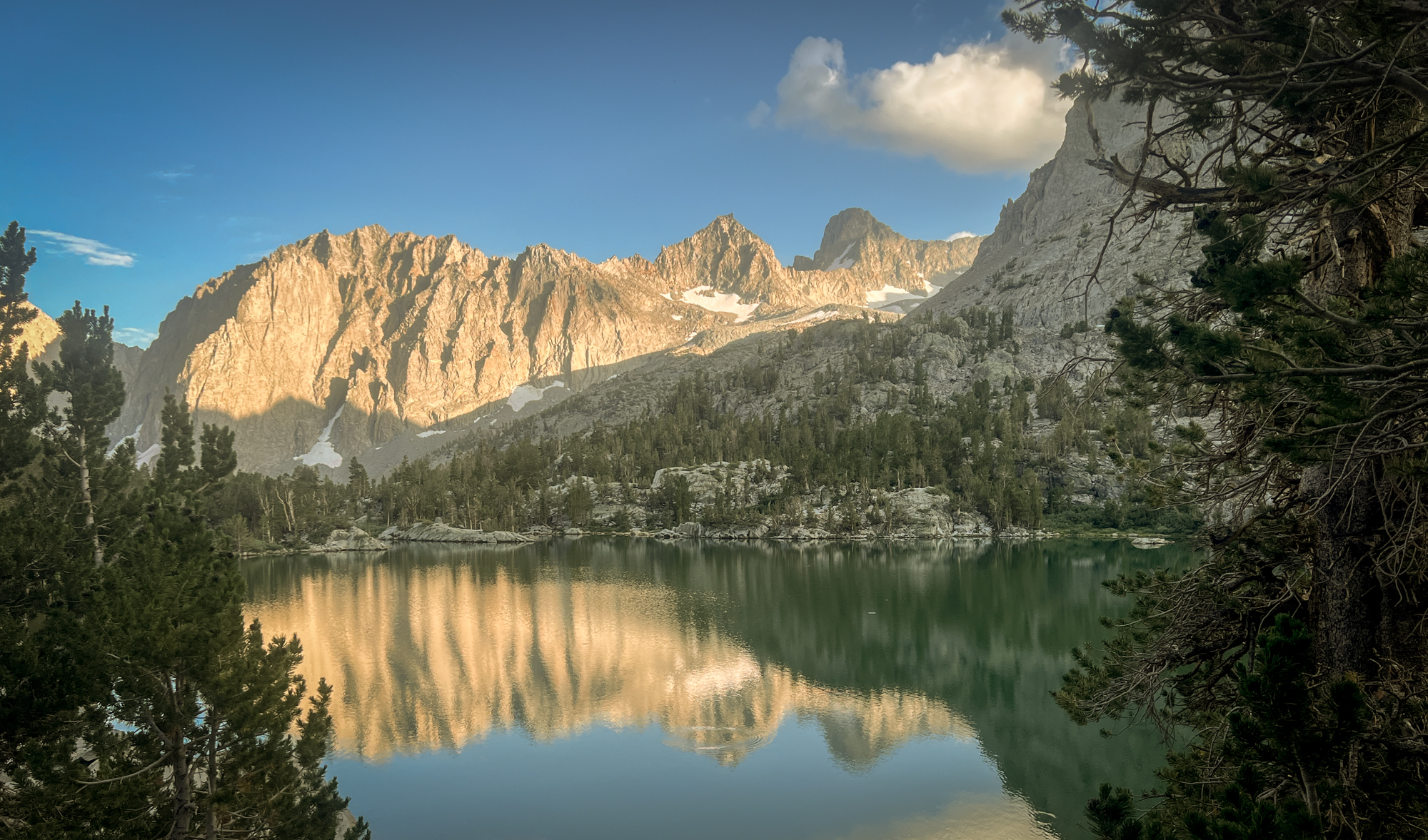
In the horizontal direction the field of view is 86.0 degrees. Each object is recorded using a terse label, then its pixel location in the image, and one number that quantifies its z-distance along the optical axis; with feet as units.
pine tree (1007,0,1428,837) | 22.12
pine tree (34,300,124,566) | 79.15
